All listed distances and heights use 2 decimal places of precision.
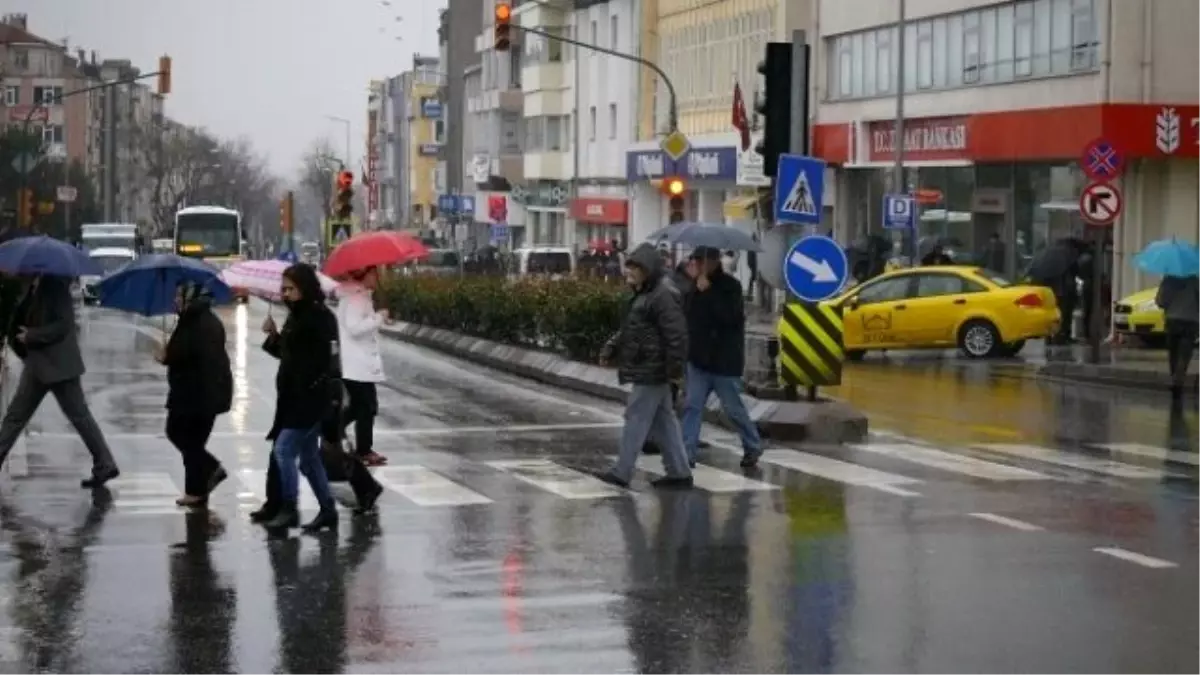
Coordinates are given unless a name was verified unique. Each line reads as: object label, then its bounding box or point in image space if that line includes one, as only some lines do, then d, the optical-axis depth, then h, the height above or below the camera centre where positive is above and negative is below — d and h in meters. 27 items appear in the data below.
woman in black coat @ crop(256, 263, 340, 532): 14.00 -0.96
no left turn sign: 31.41 +0.49
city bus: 72.56 -0.02
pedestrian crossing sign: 21.14 +0.45
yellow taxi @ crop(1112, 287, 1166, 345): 35.69 -1.25
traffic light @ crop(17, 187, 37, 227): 60.12 +0.58
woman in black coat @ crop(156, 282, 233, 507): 15.44 -1.06
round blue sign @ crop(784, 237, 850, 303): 20.86 -0.29
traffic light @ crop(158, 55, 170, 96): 54.72 +3.75
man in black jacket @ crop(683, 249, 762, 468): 17.92 -0.86
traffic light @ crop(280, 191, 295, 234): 50.81 +0.44
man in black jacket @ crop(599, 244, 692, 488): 16.41 -0.92
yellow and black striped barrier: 21.23 -1.05
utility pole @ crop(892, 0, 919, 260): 46.91 +2.30
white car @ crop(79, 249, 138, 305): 70.44 -0.80
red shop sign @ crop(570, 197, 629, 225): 77.88 +0.84
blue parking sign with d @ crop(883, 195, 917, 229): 45.03 +0.53
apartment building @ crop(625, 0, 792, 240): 63.50 +4.38
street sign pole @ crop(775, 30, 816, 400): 21.38 +1.25
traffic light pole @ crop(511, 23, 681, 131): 45.24 +2.58
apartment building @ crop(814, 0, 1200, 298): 42.25 +2.59
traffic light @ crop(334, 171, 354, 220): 44.84 +0.75
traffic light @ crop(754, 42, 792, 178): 21.31 +1.25
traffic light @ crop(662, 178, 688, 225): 36.31 +0.66
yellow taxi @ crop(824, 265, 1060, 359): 34.81 -1.14
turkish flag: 52.22 +2.69
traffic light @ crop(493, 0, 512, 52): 37.81 +3.49
